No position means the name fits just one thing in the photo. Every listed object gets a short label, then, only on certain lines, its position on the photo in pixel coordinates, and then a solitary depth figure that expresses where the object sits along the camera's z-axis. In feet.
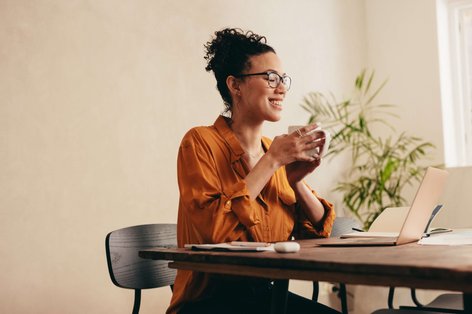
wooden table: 2.85
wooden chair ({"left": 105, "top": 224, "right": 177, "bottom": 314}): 6.02
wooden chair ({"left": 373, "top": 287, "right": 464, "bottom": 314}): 5.89
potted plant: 13.62
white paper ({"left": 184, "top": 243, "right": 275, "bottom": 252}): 4.10
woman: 5.17
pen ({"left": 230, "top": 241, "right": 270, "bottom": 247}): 4.37
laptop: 4.25
